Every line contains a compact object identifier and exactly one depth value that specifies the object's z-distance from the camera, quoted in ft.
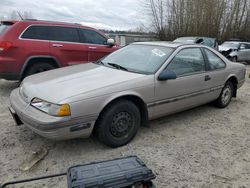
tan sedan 7.19
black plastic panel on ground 4.88
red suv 13.53
